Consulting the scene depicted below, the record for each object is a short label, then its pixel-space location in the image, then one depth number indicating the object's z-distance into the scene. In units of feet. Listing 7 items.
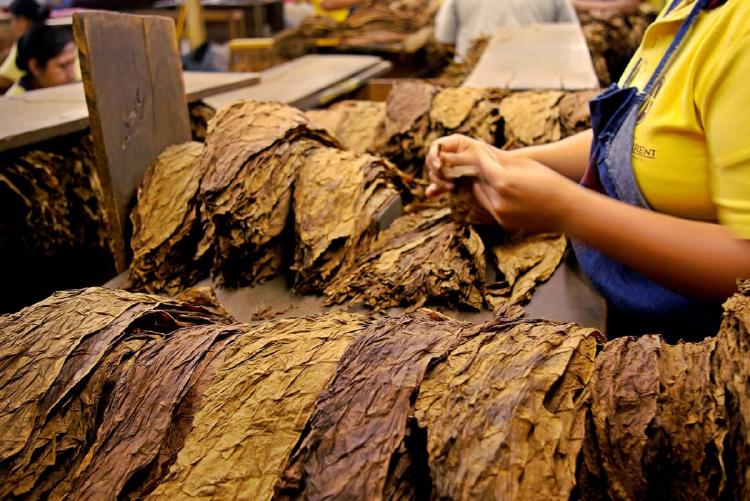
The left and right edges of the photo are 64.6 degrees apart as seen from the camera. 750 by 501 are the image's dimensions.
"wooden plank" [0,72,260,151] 5.30
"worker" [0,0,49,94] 11.97
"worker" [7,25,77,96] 10.94
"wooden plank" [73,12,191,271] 4.51
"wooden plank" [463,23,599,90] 7.36
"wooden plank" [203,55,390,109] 7.86
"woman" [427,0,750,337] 2.71
